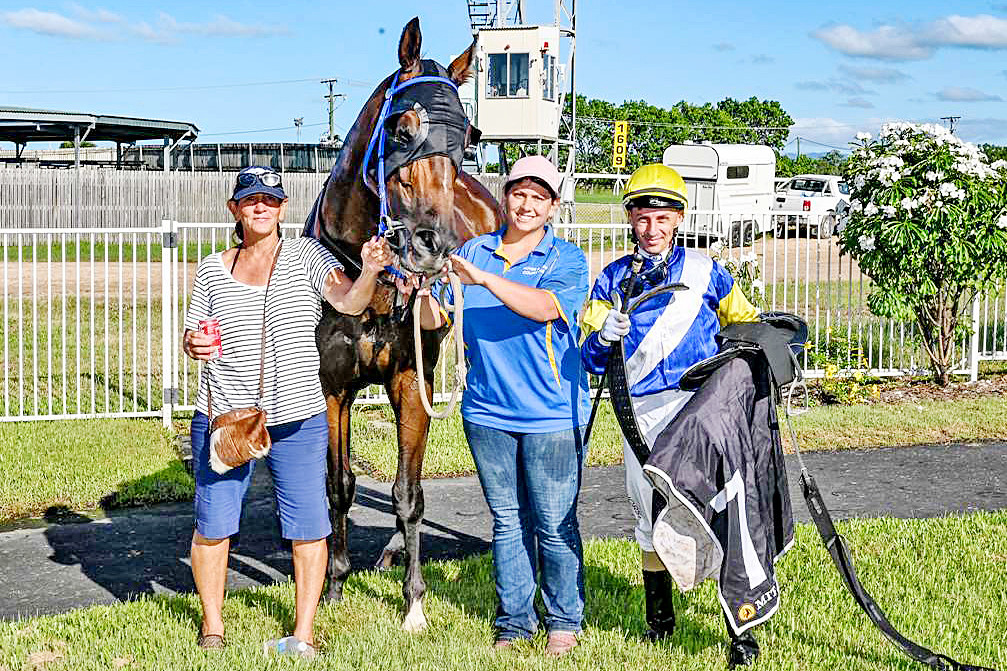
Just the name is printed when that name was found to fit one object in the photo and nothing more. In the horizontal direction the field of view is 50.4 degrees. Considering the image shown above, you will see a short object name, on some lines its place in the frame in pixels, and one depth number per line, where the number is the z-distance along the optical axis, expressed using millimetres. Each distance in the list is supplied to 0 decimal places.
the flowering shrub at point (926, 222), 10578
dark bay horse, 4152
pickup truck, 35188
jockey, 4160
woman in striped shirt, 4270
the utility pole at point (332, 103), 66062
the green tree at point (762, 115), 101188
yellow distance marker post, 30391
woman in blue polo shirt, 4211
